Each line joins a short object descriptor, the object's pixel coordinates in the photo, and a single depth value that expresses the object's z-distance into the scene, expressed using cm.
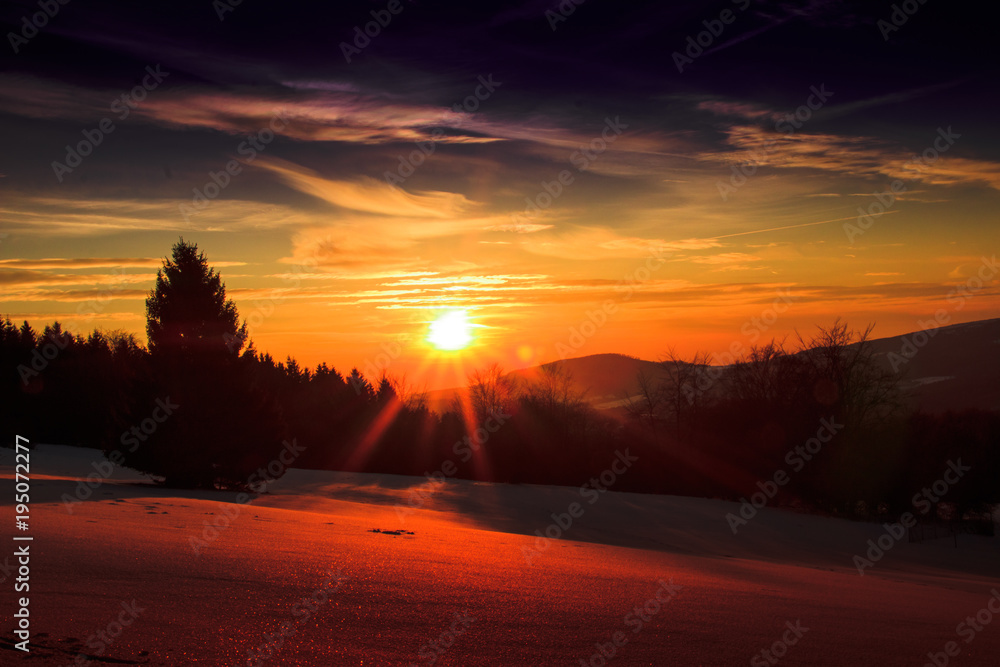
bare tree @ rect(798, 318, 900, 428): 3425
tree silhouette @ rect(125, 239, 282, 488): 1995
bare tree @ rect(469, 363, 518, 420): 5519
